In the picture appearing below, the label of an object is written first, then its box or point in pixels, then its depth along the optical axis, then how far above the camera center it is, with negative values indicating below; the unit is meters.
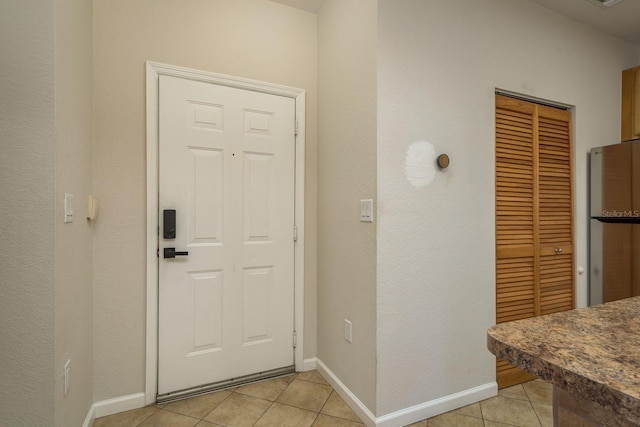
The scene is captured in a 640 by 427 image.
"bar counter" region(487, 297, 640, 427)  0.50 -0.29
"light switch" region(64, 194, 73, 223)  1.31 +0.02
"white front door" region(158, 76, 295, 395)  1.90 -0.14
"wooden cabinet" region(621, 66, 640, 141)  2.50 +0.93
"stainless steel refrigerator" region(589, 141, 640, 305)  2.19 -0.07
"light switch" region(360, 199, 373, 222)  1.68 +0.02
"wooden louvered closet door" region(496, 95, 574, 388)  2.03 +0.00
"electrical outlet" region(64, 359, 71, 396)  1.31 -0.72
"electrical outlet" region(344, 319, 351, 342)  1.87 -0.74
